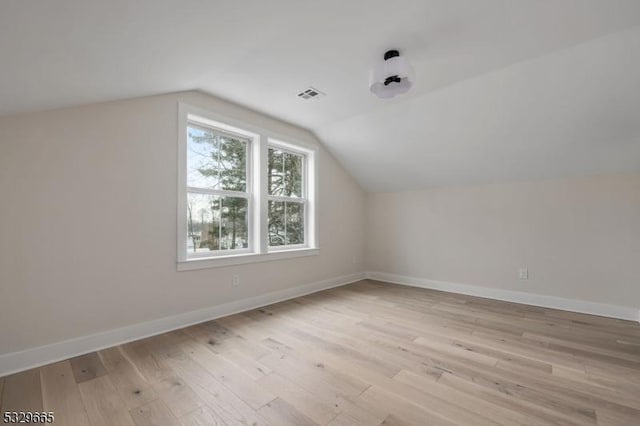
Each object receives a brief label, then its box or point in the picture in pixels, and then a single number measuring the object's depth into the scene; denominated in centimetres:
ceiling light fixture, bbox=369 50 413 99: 214
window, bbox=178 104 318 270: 301
